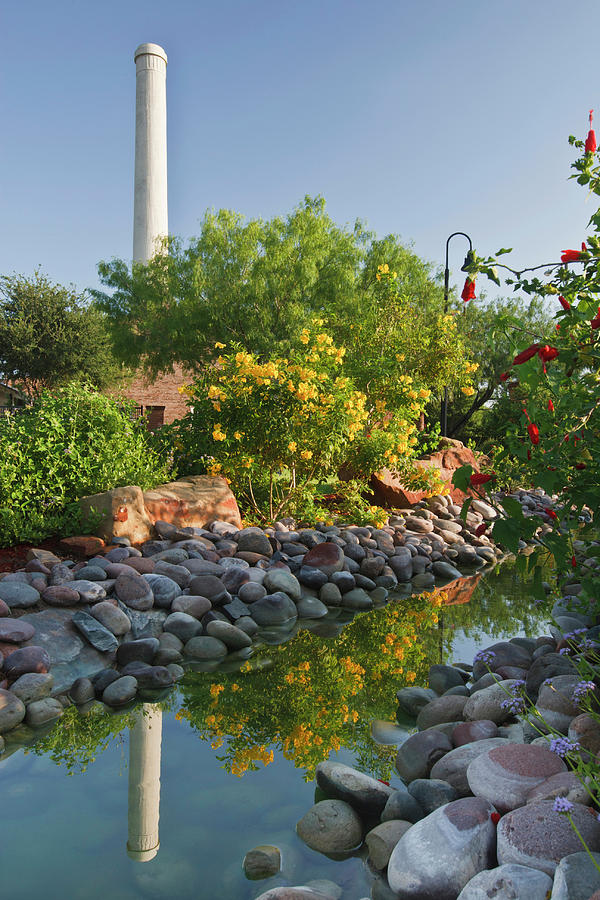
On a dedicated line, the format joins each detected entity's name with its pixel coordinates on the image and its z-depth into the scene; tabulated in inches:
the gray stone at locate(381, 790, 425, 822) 100.0
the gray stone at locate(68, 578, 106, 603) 174.1
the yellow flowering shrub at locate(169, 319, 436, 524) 278.2
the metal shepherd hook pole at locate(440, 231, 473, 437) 601.6
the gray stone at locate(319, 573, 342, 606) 222.5
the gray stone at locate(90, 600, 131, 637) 169.5
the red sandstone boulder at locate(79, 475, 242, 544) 229.1
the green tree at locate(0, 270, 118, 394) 862.5
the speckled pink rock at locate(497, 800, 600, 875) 76.1
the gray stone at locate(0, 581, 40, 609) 166.4
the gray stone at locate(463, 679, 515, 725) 124.1
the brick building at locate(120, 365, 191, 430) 1040.2
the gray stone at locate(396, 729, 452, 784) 115.0
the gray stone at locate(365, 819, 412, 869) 92.5
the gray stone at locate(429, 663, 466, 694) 150.7
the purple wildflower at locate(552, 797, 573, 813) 68.7
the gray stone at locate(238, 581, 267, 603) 202.7
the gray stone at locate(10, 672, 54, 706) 138.6
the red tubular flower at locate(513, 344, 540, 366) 87.0
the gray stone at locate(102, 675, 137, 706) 145.0
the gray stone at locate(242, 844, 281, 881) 91.6
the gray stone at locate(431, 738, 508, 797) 104.2
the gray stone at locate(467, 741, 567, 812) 91.3
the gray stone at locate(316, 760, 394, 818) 105.9
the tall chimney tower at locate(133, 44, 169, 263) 908.0
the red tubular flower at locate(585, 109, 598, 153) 97.0
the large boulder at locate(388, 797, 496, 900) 80.8
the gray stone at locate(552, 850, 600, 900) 67.0
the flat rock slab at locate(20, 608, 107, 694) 152.6
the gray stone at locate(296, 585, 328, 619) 210.4
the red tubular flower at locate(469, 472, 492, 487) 91.4
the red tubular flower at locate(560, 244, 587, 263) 96.3
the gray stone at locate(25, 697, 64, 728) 135.3
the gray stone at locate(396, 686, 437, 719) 142.0
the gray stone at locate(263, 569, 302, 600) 210.8
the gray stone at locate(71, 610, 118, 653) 161.8
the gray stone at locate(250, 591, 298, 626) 198.2
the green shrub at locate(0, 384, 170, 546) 226.1
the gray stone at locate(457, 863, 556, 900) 71.2
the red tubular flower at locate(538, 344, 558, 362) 88.4
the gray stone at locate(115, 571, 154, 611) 180.5
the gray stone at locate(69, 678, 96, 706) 145.3
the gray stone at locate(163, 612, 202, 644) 177.3
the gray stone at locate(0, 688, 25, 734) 130.3
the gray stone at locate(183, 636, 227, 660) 171.9
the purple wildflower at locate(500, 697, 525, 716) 100.2
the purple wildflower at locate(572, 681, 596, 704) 89.2
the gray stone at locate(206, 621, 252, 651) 177.3
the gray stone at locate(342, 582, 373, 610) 224.5
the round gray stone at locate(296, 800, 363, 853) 98.1
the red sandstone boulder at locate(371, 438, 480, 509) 361.7
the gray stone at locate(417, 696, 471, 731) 131.0
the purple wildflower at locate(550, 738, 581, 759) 77.3
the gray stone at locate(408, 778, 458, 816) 100.2
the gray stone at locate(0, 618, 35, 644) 151.0
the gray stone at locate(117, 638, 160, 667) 163.2
